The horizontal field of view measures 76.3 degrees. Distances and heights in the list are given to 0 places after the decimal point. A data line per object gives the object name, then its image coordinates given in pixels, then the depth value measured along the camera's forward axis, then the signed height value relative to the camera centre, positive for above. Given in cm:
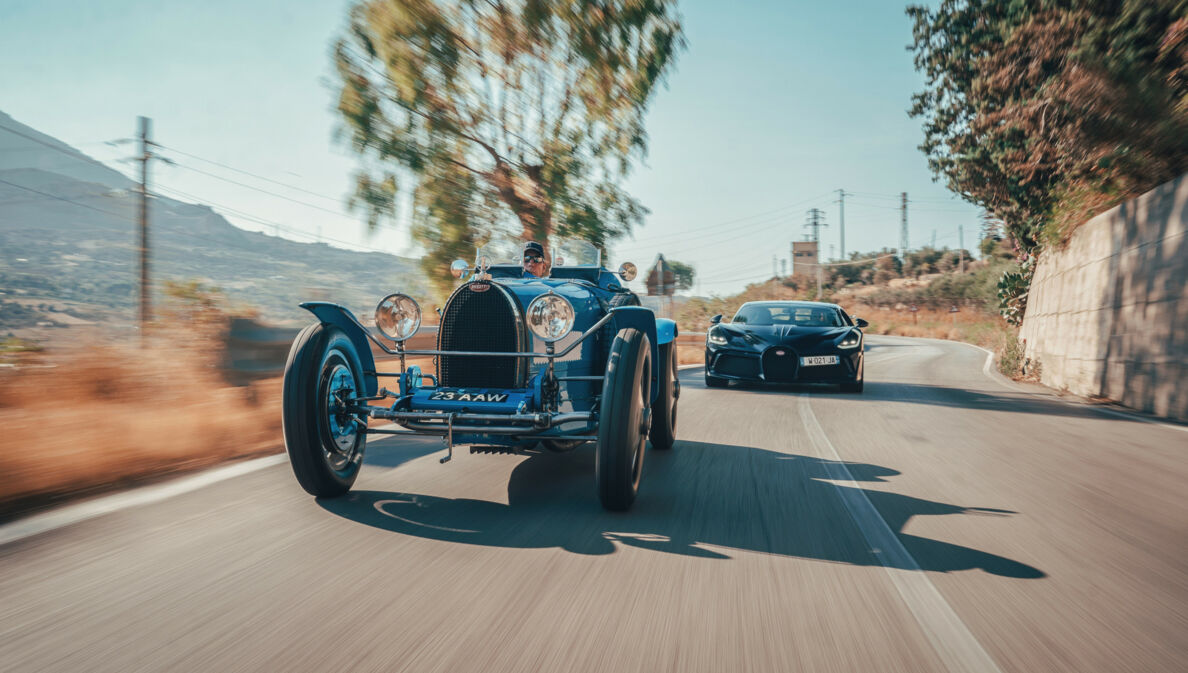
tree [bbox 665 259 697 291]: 11681 +969
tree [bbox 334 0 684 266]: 1532 +474
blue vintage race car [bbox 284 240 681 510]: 425 -35
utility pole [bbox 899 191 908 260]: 10094 +1695
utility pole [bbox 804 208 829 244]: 9856 +1460
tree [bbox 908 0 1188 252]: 1067 +424
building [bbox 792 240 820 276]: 10175 +1065
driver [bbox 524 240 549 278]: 628 +57
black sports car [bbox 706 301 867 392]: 1114 -24
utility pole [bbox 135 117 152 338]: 1585 +232
